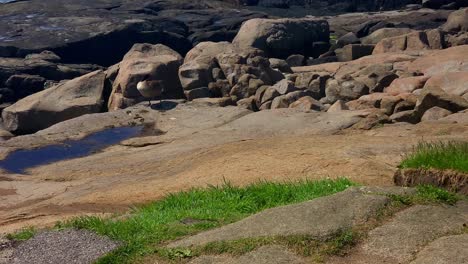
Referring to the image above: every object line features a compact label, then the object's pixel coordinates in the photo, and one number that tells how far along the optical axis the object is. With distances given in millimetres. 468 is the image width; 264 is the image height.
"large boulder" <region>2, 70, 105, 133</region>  22359
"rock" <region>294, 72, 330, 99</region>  23578
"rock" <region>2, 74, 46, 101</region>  34719
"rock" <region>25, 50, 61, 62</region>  40031
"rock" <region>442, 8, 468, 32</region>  36469
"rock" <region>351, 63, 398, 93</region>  22562
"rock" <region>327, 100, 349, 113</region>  18309
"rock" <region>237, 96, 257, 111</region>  21369
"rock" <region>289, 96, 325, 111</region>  19266
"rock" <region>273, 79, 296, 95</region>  21469
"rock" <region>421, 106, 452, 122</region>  16047
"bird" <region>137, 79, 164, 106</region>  21422
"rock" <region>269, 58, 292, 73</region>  27372
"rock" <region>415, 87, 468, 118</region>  16672
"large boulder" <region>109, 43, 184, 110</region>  22594
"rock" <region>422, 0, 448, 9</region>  55375
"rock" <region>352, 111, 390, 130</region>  15133
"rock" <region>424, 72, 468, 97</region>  18861
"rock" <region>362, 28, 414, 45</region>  37281
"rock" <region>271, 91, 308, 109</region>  20375
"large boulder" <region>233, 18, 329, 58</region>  33656
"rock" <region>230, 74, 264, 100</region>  22641
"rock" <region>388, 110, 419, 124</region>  16578
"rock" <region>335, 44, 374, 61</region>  31781
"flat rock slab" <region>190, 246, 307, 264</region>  5832
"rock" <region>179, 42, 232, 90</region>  22688
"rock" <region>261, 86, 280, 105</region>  21203
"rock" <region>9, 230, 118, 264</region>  6344
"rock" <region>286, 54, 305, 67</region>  33562
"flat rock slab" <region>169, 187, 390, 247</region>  6398
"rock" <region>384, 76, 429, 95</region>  21056
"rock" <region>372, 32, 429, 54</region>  30719
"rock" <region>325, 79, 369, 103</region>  21828
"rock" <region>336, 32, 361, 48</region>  39375
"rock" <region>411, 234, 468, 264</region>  5570
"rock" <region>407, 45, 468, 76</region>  23141
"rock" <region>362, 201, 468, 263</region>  5914
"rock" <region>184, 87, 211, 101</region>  22266
